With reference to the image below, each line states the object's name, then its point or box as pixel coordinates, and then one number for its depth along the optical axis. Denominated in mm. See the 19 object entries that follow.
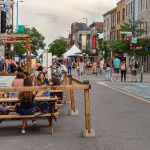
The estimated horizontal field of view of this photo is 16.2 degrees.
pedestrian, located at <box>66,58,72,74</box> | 45328
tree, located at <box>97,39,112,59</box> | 77931
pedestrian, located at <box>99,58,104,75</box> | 53500
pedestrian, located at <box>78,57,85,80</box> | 41312
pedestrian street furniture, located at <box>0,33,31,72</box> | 21047
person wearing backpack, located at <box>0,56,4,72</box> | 26922
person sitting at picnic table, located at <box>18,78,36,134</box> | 11656
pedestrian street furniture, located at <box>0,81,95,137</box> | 10789
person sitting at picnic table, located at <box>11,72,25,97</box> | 14438
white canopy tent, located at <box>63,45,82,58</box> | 58991
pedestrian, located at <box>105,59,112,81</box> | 36575
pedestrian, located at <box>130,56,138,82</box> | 35281
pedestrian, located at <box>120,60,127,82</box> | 36062
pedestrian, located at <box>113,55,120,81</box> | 36559
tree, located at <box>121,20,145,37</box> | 64125
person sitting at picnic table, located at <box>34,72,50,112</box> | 12240
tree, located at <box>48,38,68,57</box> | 171375
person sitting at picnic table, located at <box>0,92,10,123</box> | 12398
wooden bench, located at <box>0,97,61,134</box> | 11539
